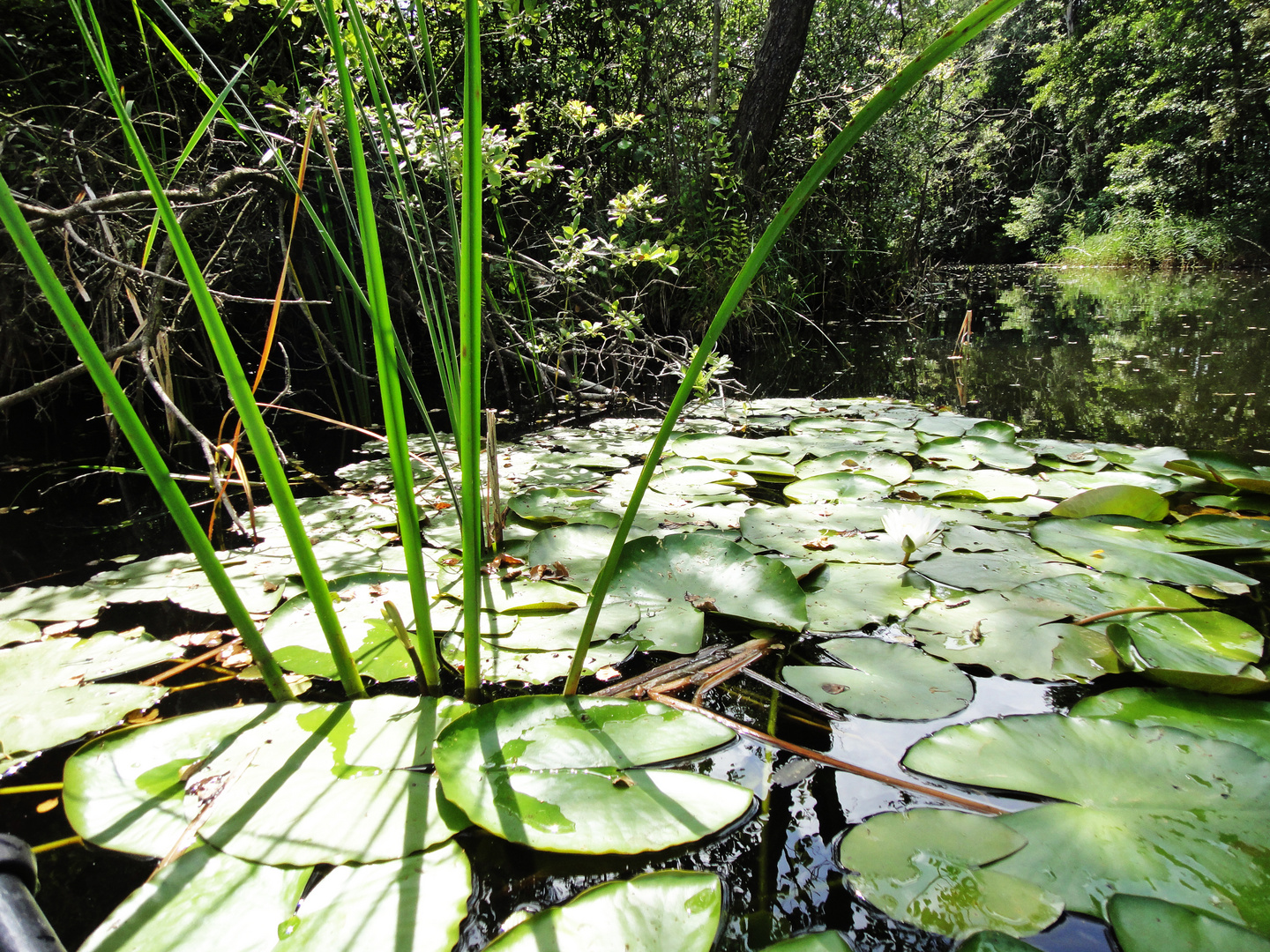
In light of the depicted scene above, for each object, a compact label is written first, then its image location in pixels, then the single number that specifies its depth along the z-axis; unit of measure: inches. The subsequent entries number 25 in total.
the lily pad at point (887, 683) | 26.0
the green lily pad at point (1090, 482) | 49.1
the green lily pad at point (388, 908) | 16.6
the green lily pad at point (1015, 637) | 28.5
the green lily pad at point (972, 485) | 49.1
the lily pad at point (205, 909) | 16.5
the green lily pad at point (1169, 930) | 15.4
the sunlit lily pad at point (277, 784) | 19.6
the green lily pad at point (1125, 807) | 17.8
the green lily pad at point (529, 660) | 29.3
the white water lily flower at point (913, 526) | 40.9
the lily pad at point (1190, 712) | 23.3
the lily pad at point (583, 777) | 19.7
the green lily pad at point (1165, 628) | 27.5
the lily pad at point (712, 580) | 33.2
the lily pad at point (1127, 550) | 34.9
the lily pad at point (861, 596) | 33.2
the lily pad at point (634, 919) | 16.2
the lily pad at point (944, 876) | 17.2
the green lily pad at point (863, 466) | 54.6
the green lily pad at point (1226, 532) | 38.4
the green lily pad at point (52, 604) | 34.1
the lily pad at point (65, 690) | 25.3
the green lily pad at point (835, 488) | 50.1
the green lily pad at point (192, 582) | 36.0
